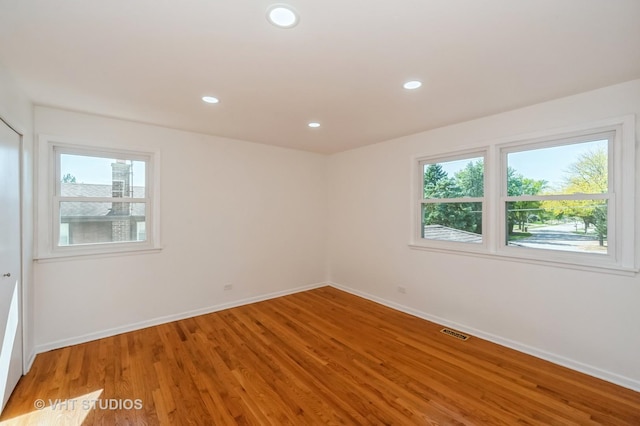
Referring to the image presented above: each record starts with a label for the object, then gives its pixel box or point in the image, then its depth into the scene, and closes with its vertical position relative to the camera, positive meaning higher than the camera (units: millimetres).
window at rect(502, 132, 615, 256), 2469 +186
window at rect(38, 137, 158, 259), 2844 +114
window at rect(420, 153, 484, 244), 3301 +185
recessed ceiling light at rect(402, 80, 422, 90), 2234 +1078
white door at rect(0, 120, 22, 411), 1959 -420
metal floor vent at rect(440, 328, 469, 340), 3088 -1414
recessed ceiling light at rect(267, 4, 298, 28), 1415 +1066
